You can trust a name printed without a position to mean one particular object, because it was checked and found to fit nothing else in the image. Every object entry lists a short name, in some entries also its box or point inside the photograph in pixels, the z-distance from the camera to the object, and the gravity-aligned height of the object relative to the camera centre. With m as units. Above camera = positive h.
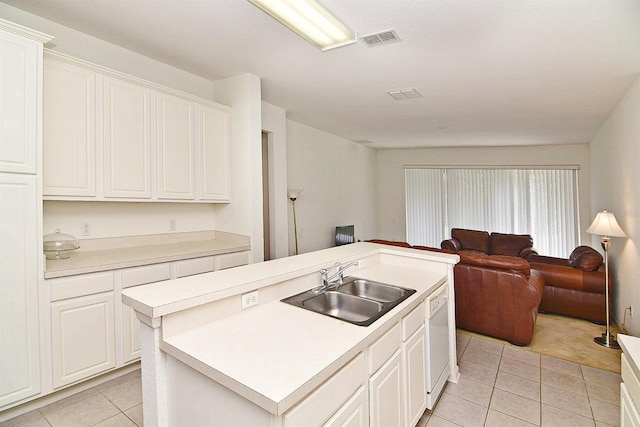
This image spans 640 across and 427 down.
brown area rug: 2.82 -1.37
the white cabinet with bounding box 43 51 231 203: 2.29 +0.70
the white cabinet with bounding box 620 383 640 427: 1.12 -0.78
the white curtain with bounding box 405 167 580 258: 6.11 +0.16
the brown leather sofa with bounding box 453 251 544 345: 3.03 -0.87
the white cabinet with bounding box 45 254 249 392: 2.10 -0.76
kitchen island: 0.99 -0.51
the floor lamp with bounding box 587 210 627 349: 3.15 -0.24
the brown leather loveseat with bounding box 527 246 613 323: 3.61 -0.94
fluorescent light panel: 1.75 +1.20
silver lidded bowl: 2.34 -0.19
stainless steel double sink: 1.76 -0.52
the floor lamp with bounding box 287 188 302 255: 4.79 +0.27
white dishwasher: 2.02 -0.91
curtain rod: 6.07 +0.95
